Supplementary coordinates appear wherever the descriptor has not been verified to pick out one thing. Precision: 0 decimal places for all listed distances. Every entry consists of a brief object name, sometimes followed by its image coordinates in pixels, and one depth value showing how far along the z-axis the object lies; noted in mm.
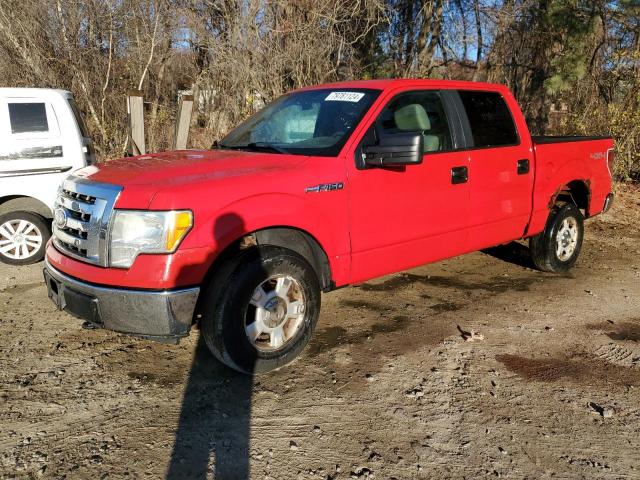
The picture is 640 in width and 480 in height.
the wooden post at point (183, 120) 8703
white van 5930
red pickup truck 3133
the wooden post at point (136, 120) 8617
